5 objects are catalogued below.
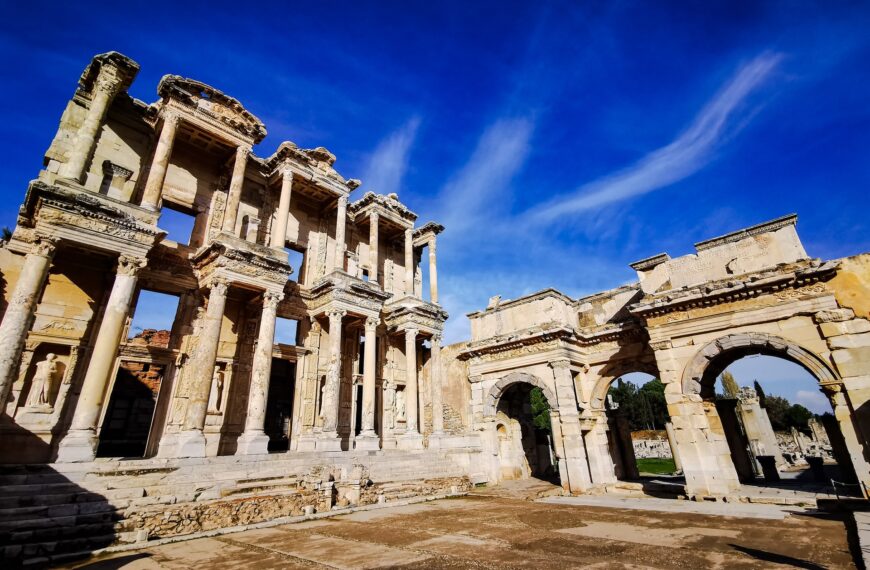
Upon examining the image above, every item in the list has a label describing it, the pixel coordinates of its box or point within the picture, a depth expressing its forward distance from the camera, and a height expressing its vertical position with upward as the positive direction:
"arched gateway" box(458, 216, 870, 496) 10.91 +3.10
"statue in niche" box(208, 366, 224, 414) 14.06 +2.02
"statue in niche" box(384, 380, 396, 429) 18.88 +2.11
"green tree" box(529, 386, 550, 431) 50.34 +4.10
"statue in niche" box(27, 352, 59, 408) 11.02 +2.00
